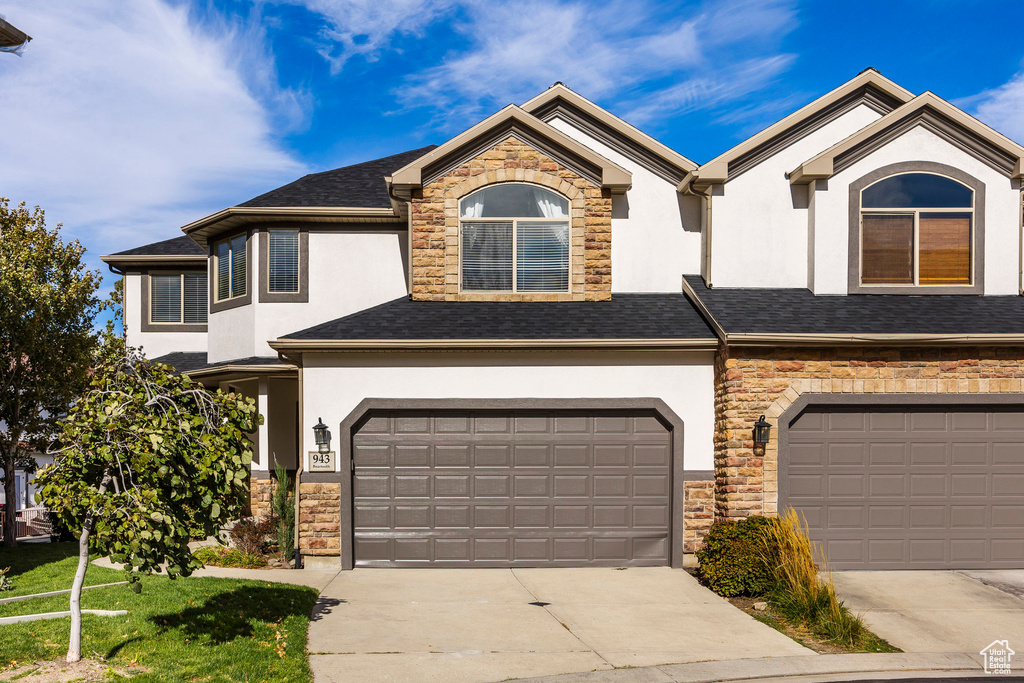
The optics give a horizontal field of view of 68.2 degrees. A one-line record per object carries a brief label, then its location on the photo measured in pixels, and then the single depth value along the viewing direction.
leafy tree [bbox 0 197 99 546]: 13.77
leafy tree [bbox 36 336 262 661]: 6.63
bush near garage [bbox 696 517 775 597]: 10.41
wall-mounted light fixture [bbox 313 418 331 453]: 12.02
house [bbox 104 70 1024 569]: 11.86
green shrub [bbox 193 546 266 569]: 12.18
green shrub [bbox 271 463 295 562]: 12.11
